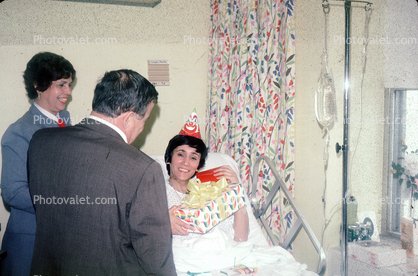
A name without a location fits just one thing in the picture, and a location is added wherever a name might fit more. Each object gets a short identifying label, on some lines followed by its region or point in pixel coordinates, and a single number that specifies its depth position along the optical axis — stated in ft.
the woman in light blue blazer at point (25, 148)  5.16
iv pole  5.29
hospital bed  5.32
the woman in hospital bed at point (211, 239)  5.38
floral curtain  7.61
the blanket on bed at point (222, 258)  5.32
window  5.94
